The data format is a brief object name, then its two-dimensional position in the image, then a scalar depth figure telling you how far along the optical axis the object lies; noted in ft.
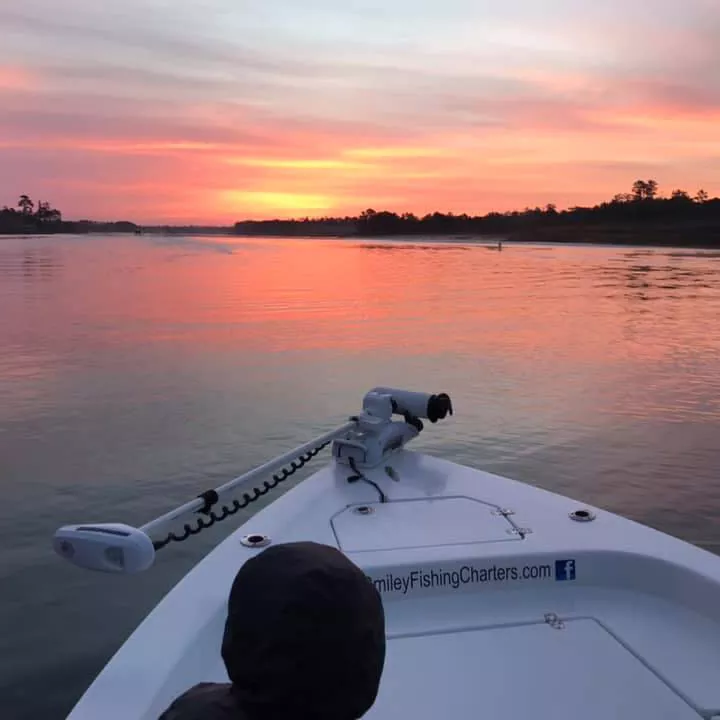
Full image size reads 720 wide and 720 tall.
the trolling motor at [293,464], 7.73
